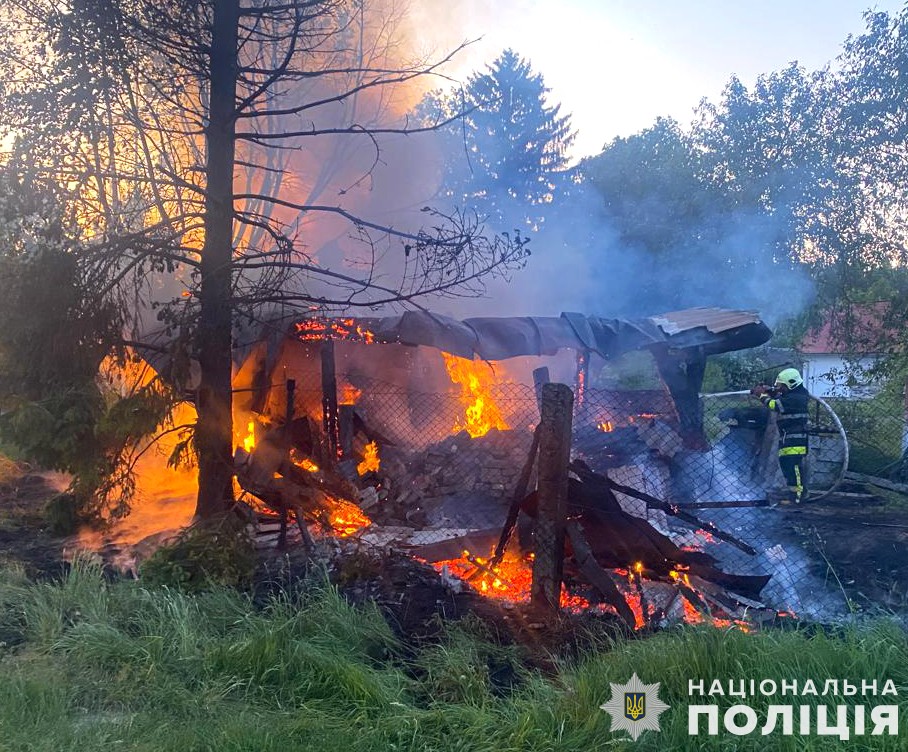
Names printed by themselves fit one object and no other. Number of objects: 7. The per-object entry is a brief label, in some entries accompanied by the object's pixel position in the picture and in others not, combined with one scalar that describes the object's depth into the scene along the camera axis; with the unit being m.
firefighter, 8.34
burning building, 5.00
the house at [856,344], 10.86
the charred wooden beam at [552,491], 4.39
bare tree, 5.31
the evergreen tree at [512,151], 22.05
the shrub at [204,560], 4.88
